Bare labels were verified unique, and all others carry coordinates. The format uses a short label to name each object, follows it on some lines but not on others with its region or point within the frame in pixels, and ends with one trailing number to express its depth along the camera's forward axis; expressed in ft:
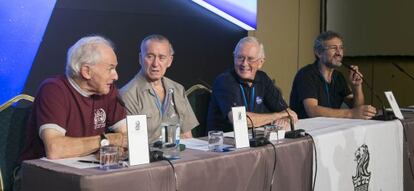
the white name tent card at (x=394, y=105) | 14.40
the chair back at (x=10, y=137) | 12.18
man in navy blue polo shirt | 14.59
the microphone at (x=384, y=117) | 14.15
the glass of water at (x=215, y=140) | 11.38
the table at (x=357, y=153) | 12.45
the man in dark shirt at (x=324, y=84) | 15.99
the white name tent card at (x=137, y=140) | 10.20
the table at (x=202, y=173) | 9.89
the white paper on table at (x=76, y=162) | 10.22
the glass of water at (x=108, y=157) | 10.15
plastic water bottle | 10.79
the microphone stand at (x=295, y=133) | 12.23
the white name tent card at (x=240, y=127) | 11.38
